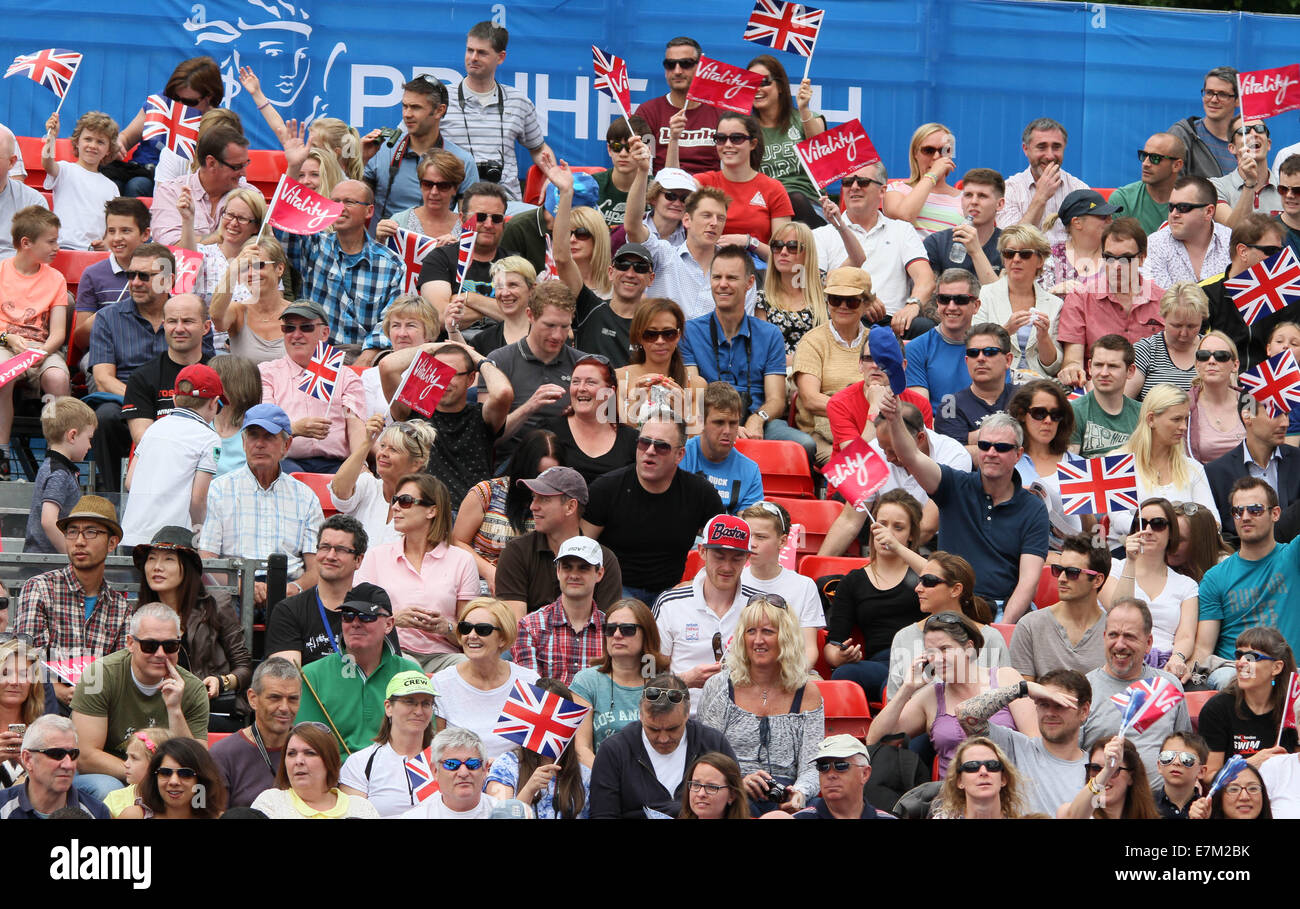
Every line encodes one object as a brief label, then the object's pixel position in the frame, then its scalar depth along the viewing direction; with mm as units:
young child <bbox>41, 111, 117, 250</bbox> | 14039
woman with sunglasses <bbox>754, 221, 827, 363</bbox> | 12891
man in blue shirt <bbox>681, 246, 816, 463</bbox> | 12328
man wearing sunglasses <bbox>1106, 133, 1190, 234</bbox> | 15133
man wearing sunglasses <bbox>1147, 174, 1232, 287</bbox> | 14133
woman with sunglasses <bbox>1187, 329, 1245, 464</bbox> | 12328
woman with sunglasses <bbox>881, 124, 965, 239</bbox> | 14484
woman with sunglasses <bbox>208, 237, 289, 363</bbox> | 12000
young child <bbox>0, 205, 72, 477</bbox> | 11984
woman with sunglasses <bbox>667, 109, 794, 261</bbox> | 14000
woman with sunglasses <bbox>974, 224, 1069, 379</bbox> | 13109
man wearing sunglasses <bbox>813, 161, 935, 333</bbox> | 13734
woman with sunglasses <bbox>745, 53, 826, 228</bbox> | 14883
